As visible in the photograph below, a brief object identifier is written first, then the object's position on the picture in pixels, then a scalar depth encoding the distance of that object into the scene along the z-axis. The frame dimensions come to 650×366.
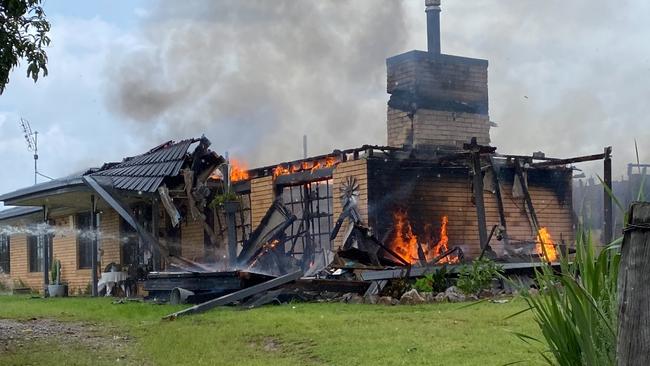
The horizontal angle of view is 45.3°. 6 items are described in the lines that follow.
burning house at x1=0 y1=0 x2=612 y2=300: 14.63
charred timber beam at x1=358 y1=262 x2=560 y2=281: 12.26
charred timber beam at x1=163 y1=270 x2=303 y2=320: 12.05
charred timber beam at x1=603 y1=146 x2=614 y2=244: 13.62
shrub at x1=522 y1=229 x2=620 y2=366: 3.57
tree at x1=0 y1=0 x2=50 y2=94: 8.09
